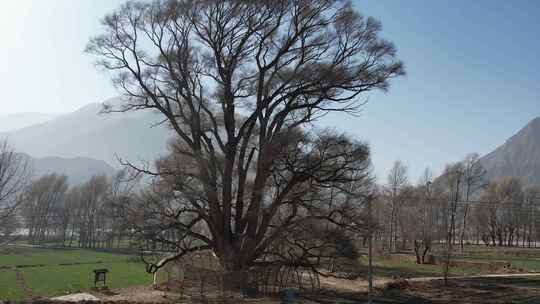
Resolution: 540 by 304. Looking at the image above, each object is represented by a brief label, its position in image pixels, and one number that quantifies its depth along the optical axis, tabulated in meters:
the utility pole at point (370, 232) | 17.73
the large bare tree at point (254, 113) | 20.77
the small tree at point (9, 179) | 15.55
